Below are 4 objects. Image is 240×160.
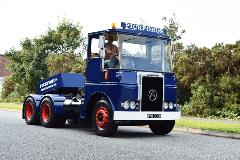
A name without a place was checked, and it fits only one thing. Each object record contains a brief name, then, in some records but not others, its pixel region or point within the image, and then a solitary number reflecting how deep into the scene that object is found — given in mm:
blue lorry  11750
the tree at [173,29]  25608
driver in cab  12070
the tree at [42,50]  35438
